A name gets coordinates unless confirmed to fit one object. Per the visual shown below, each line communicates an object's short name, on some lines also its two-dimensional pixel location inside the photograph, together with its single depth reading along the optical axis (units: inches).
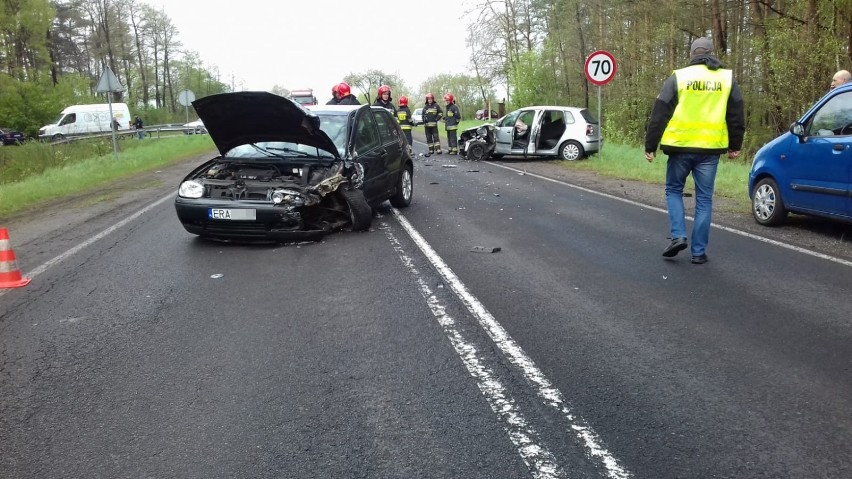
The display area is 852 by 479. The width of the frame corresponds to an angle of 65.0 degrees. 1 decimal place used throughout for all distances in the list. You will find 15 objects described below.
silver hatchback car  729.0
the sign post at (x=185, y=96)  1042.6
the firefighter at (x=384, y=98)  653.9
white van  1582.2
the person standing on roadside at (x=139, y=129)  1570.1
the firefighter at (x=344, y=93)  566.9
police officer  246.8
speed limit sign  664.4
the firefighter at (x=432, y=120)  816.8
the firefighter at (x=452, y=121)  854.3
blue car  282.0
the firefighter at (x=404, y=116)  735.7
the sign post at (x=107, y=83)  776.9
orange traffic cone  244.4
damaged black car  294.2
